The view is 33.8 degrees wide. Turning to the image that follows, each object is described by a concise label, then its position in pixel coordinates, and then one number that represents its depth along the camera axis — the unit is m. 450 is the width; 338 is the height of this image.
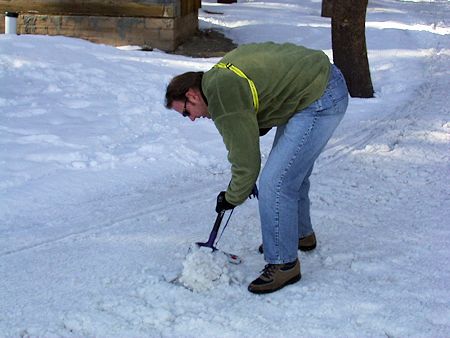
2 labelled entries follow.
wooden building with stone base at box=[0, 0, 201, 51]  13.41
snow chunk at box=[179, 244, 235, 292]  4.21
